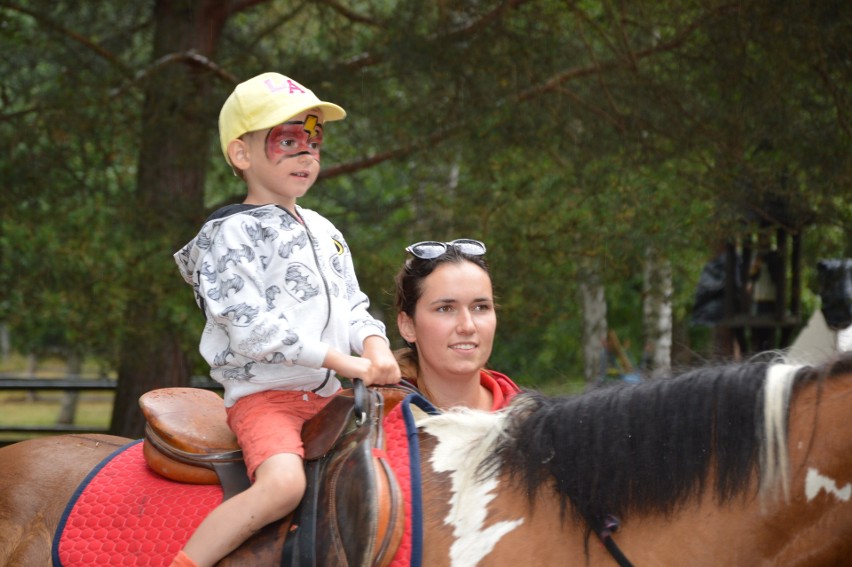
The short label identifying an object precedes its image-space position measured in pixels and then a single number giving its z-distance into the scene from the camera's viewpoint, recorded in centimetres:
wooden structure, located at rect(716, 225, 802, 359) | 876
